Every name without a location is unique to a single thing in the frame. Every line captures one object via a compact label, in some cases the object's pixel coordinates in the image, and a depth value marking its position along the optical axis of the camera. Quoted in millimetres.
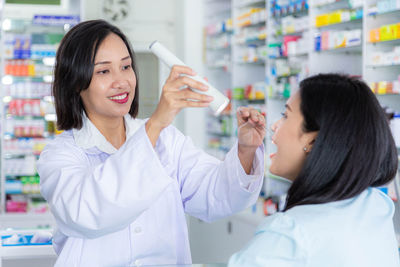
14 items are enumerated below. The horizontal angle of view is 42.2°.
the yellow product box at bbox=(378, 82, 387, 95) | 3783
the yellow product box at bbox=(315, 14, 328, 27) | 4523
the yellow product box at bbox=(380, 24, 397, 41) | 3680
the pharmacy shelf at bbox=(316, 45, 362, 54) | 4350
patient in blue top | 1188
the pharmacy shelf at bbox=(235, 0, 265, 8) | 5906
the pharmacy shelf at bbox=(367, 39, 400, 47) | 3882
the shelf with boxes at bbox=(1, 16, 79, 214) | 6535
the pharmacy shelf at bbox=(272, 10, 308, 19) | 5169
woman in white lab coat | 1371
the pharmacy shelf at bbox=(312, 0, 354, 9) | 4489
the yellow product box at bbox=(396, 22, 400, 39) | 3641
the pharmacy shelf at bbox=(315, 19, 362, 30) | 4410
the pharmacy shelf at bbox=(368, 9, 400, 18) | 3834
